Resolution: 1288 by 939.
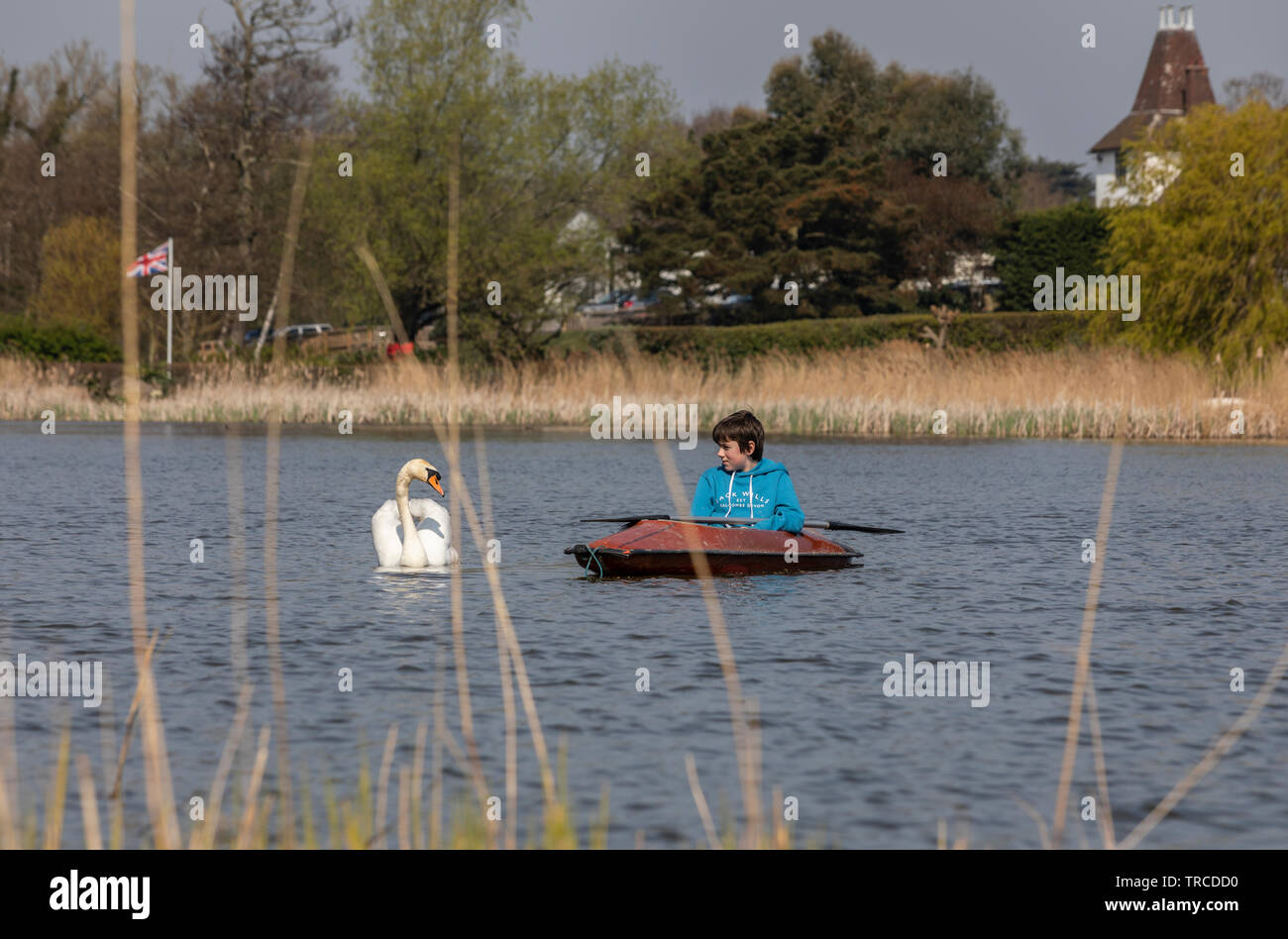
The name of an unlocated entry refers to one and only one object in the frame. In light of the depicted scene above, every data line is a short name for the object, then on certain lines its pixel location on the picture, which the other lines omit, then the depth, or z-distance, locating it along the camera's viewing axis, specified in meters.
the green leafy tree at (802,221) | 59.38
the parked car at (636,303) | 70.11
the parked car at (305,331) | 70.20
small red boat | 13.05
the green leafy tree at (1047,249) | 62.47
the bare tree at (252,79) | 48.25
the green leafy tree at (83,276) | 55.44
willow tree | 36.25
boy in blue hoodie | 13.52
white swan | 13.37
